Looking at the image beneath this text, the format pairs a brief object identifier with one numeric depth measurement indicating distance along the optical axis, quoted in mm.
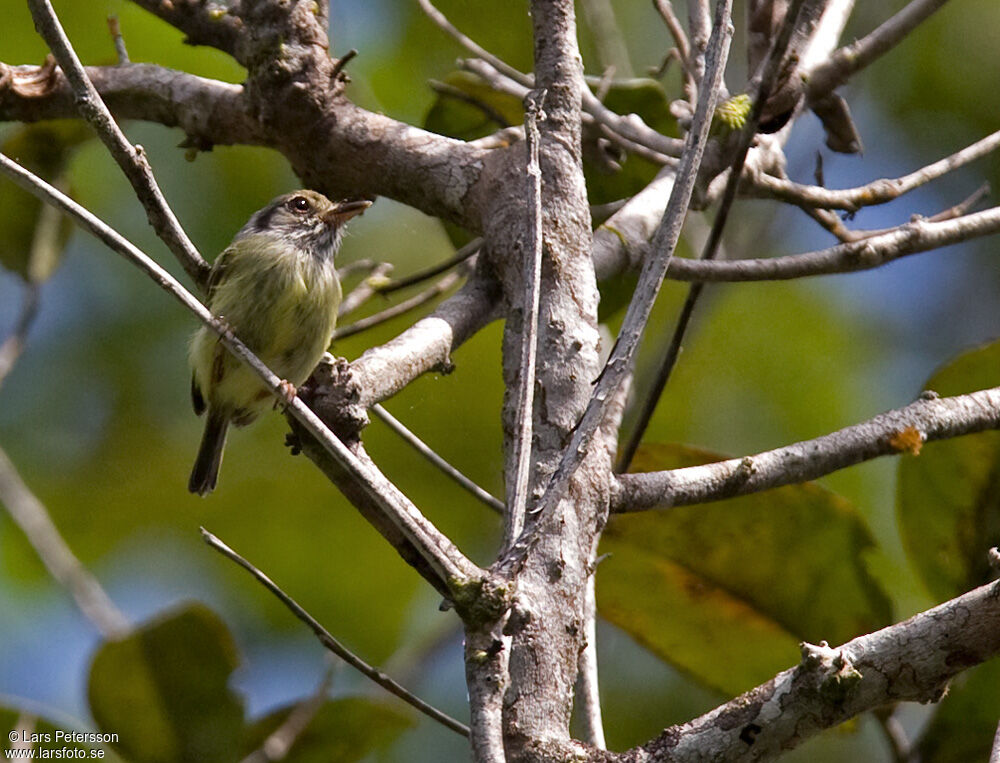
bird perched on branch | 7531
